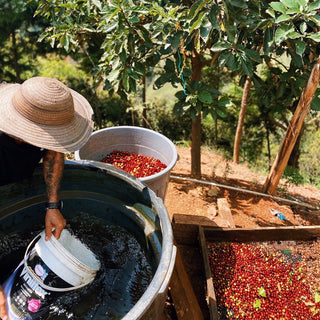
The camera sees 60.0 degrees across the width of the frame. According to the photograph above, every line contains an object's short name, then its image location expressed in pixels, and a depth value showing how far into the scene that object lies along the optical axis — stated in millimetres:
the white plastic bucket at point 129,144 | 2465
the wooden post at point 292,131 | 2389
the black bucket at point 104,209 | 1510
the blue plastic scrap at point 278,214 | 2990
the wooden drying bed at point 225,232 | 2363
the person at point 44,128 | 1224
